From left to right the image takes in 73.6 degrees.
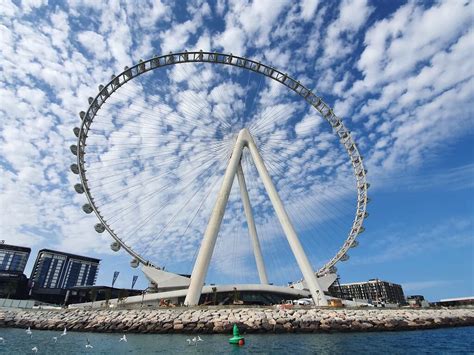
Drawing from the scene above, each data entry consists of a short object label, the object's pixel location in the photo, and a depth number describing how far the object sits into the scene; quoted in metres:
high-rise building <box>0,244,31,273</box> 120.25
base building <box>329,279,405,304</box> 137.49
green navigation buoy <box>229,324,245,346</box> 18.28
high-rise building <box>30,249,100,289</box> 134.02
